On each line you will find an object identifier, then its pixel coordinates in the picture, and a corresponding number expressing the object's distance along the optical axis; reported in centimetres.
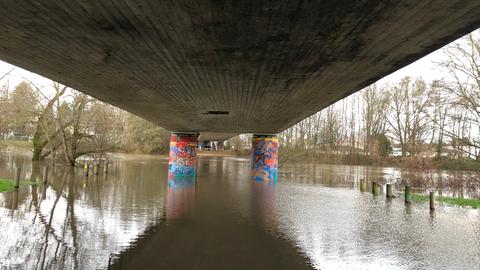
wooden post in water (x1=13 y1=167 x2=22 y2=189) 1521
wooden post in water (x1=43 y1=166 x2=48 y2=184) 1739
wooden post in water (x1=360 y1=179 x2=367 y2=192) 2025
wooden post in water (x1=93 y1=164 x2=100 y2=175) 2327
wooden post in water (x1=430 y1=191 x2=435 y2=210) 1450
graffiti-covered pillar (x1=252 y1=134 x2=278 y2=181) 2539
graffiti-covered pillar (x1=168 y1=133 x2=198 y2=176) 2548
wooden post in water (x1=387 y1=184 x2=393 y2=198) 1775
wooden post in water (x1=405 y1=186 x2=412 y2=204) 1628
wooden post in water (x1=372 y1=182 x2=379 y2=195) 1899
